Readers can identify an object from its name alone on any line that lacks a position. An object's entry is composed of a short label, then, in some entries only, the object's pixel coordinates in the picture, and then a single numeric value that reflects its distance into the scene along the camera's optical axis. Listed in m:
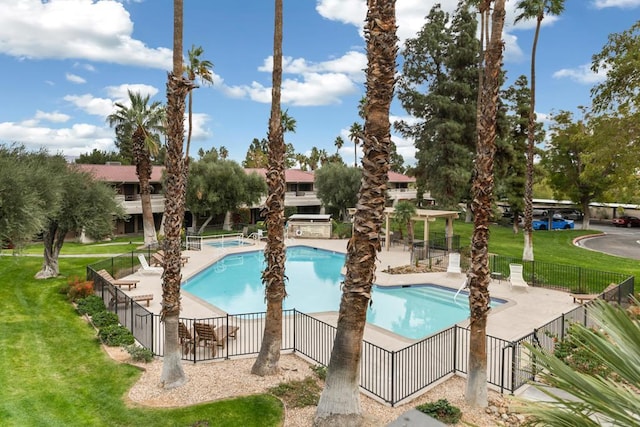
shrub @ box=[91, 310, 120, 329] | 13.30
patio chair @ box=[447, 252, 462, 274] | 21.42
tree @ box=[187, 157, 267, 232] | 35.50
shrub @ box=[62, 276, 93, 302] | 16.14
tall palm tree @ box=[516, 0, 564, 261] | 22.27
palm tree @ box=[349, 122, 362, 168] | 55.75
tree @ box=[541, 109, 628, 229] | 40.31
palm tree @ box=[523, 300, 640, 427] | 2.34
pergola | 26.30
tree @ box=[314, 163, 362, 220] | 41.81
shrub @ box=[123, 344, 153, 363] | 10.77
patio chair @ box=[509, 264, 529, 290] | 18.44
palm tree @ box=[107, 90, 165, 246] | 29.73
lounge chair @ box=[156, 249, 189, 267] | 23.26
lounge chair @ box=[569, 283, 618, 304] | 15.74
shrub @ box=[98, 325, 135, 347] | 11.93
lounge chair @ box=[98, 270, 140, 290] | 18.26
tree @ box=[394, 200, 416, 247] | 27.25
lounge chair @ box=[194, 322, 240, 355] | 11.61
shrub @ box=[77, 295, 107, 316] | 14.67
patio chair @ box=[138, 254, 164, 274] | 22.30
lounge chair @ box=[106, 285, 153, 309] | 14.64
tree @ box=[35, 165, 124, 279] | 18.77
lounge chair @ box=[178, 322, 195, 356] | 11.66
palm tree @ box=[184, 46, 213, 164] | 32.06
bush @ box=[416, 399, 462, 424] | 7.92
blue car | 42.09
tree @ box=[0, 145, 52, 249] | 13.22
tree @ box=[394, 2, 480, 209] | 29.59
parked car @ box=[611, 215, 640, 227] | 46.09
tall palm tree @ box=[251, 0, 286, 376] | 9.80
